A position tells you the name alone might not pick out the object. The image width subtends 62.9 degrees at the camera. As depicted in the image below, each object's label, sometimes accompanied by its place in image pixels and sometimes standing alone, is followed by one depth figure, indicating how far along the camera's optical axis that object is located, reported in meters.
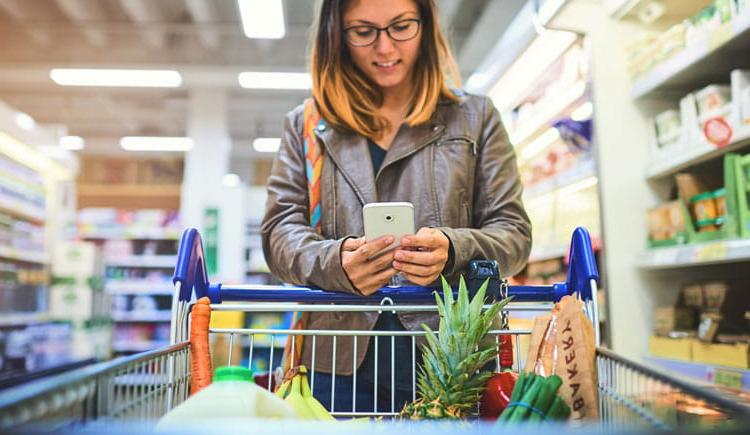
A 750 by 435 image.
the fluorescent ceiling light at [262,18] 5.65
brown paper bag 0.81
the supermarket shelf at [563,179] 2.99
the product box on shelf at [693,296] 2.42
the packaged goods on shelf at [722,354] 2.04
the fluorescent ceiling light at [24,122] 6.00
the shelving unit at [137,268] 8.41
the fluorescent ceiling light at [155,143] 12.22
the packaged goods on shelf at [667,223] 2.44
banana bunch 0.88
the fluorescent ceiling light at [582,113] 3.25
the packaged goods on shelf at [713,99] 2.29
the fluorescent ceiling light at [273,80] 7.99
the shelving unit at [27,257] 5.12
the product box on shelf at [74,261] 6.69
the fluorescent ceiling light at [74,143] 13.21
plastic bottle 0.62
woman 1.26
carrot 0.94
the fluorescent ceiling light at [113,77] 8.06
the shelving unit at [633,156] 2.60
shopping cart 0.49
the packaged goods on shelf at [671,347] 2.33
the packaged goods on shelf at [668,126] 2.57
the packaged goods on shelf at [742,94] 2.08
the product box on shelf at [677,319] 2.51
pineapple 0.83
